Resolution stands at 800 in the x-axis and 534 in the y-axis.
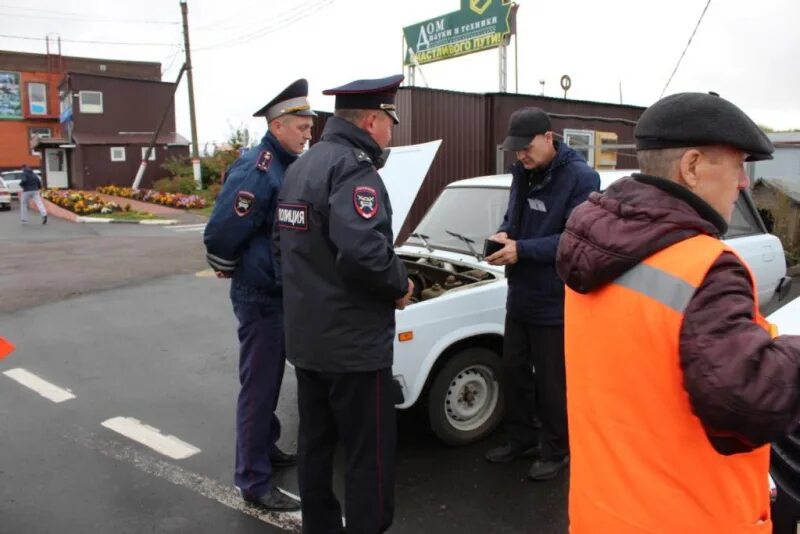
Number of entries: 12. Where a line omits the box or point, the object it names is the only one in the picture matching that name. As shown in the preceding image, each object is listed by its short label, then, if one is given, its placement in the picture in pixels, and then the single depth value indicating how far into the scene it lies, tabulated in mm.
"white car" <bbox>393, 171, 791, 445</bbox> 3816
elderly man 1271
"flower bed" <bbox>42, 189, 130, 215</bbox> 21844
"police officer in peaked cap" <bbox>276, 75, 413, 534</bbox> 2479
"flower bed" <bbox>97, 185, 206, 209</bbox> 24562
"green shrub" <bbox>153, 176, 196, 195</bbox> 28062
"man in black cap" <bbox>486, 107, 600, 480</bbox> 3537
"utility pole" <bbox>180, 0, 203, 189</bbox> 26219
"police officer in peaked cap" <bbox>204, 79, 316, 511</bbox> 3316
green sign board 15883
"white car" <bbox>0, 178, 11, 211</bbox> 25803
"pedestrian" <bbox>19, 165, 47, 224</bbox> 20391
